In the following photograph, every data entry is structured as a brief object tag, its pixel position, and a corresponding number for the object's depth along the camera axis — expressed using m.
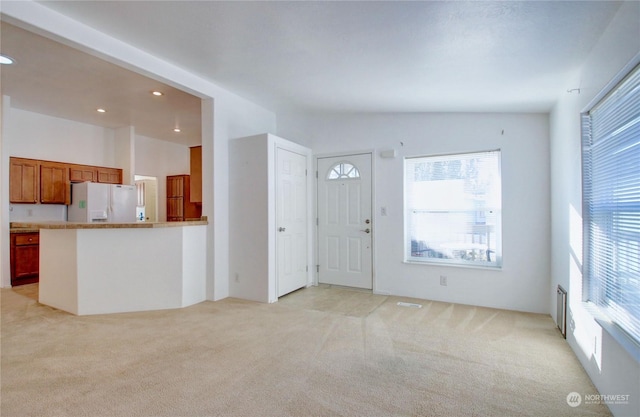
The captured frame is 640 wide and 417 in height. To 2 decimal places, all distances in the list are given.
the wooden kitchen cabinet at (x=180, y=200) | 7.10
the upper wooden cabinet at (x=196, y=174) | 5.14
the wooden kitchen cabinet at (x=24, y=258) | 4.81
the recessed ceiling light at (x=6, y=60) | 3.38
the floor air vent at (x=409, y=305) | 3.85
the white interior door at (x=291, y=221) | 4.24
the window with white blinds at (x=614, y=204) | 1.77
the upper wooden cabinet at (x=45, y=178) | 5.01
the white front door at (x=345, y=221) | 4.55
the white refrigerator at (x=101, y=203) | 5.44
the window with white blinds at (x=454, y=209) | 3.88
